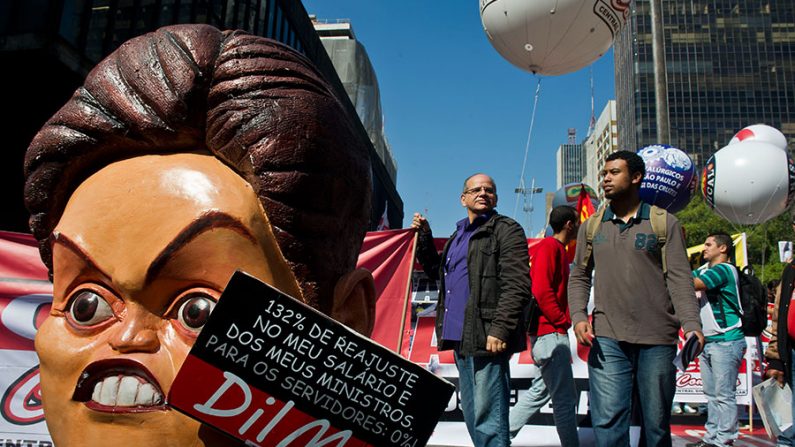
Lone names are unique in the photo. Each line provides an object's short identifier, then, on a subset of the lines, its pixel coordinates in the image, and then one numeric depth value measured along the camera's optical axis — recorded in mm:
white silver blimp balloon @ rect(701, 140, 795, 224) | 9828
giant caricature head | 1231
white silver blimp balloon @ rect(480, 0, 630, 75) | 6125
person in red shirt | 3994
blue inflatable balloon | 8281
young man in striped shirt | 4996
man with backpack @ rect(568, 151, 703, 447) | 3088
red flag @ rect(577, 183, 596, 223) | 8188
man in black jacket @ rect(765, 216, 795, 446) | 4211
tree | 32406
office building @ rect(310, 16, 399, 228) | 37781
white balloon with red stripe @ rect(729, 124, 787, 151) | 12305
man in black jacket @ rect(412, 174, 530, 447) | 3338
